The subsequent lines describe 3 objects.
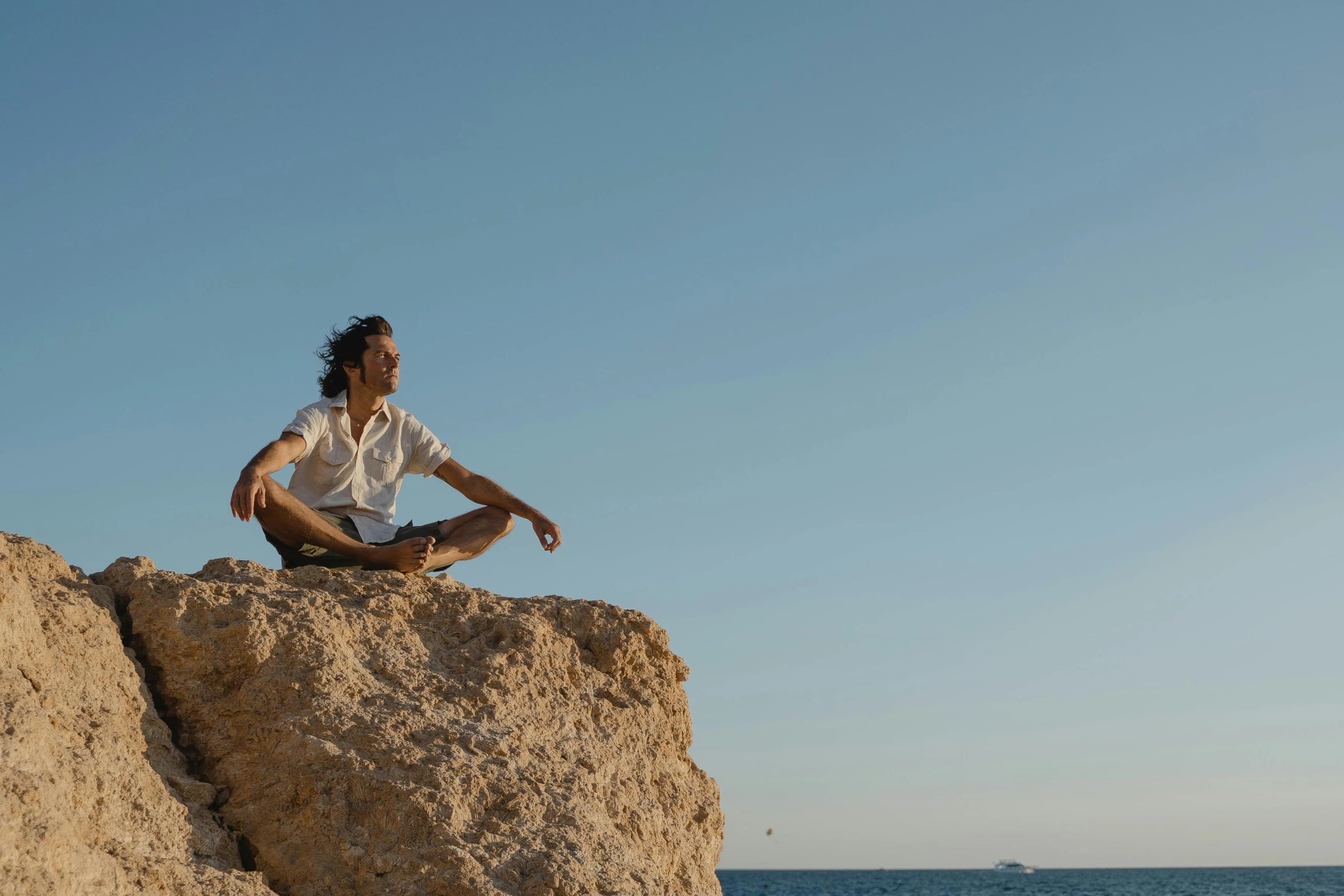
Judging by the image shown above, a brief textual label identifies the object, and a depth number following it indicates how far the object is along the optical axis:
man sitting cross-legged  5.69
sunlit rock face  4.32
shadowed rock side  3.53
